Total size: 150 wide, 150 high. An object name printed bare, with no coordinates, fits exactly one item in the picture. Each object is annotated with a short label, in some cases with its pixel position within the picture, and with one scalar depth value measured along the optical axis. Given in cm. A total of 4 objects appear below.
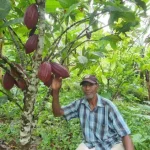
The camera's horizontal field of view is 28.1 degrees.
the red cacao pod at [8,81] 113
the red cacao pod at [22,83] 111
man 164
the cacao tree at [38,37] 106
